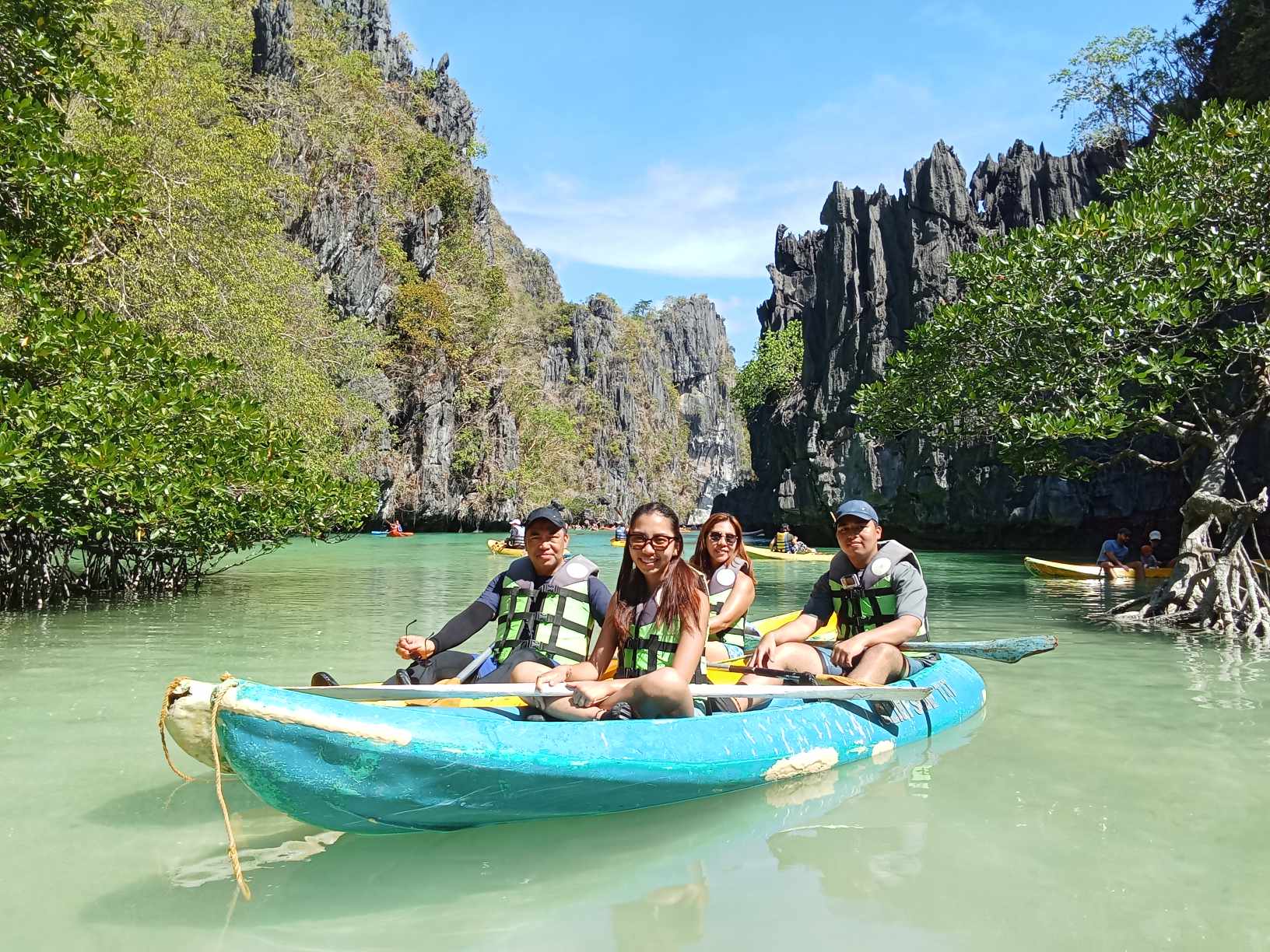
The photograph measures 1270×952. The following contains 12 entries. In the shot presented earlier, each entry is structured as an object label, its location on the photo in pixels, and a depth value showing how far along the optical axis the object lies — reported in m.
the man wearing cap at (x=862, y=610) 5.09
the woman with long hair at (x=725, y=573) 6.49
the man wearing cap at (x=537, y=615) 4.89
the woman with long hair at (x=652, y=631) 3.99
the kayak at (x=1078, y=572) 17.50
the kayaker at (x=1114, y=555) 17.93
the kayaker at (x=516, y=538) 26.67
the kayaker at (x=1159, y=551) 26.01
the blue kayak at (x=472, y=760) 3.10
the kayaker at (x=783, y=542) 27.67
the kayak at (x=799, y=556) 24.95
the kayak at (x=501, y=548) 27.16
